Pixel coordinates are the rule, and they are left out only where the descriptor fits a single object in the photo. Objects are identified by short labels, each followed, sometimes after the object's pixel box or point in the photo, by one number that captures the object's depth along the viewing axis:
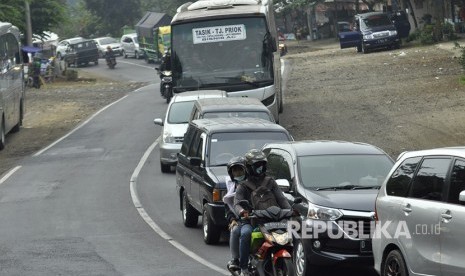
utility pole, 56.69
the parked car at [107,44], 87.81
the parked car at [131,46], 84.31
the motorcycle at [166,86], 41.99
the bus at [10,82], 31.95
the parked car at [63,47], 77.94
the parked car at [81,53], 78.00
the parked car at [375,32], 56.78
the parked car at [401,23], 61.94
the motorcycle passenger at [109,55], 73.69
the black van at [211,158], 14.91
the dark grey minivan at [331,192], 11.56
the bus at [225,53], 27.86
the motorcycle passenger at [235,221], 11.09
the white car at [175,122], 24.11
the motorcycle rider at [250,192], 10.95
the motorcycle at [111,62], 73.44
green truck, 70.56
